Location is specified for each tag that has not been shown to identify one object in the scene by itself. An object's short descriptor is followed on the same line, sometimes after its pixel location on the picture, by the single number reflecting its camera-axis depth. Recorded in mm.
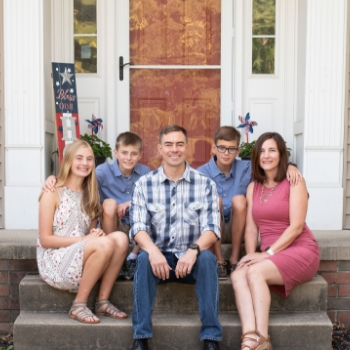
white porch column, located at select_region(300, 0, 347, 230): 4402
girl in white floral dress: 3176
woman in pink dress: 3031
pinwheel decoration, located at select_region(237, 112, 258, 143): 4918
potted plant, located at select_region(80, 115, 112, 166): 4805
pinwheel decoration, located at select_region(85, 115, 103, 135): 5008
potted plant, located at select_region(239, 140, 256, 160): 4805
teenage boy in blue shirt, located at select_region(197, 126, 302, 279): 3510
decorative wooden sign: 4727
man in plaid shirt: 3059
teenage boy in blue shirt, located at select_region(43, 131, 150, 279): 3484
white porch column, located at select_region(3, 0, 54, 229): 4434
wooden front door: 5168
